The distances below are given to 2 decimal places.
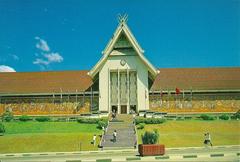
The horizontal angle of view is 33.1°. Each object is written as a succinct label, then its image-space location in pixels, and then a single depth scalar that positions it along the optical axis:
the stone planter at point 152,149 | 23.45
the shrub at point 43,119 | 45.69
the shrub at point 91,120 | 43.53
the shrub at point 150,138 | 23.92
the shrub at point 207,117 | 45.56
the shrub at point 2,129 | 37.72
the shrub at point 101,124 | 40.45
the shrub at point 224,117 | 45.75
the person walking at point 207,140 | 32.62
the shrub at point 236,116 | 45.92
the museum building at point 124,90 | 51.00
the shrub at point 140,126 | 39.88
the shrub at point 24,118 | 46.25
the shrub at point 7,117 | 46.31
